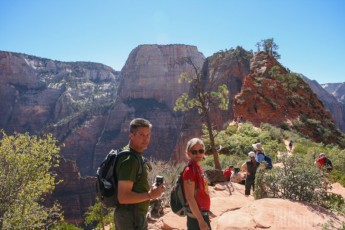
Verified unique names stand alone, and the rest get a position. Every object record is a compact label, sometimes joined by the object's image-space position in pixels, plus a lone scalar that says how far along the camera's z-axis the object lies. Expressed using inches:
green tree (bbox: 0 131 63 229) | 492.5
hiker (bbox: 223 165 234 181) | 532.7
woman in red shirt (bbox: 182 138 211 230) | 165.0
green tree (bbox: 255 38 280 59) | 2185.0
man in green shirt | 130.5
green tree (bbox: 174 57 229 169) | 630.5
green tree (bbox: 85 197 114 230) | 474.7
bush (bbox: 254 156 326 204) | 292.2
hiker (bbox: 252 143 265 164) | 410.6
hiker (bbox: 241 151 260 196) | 380.7
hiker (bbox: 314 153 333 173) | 438.6
